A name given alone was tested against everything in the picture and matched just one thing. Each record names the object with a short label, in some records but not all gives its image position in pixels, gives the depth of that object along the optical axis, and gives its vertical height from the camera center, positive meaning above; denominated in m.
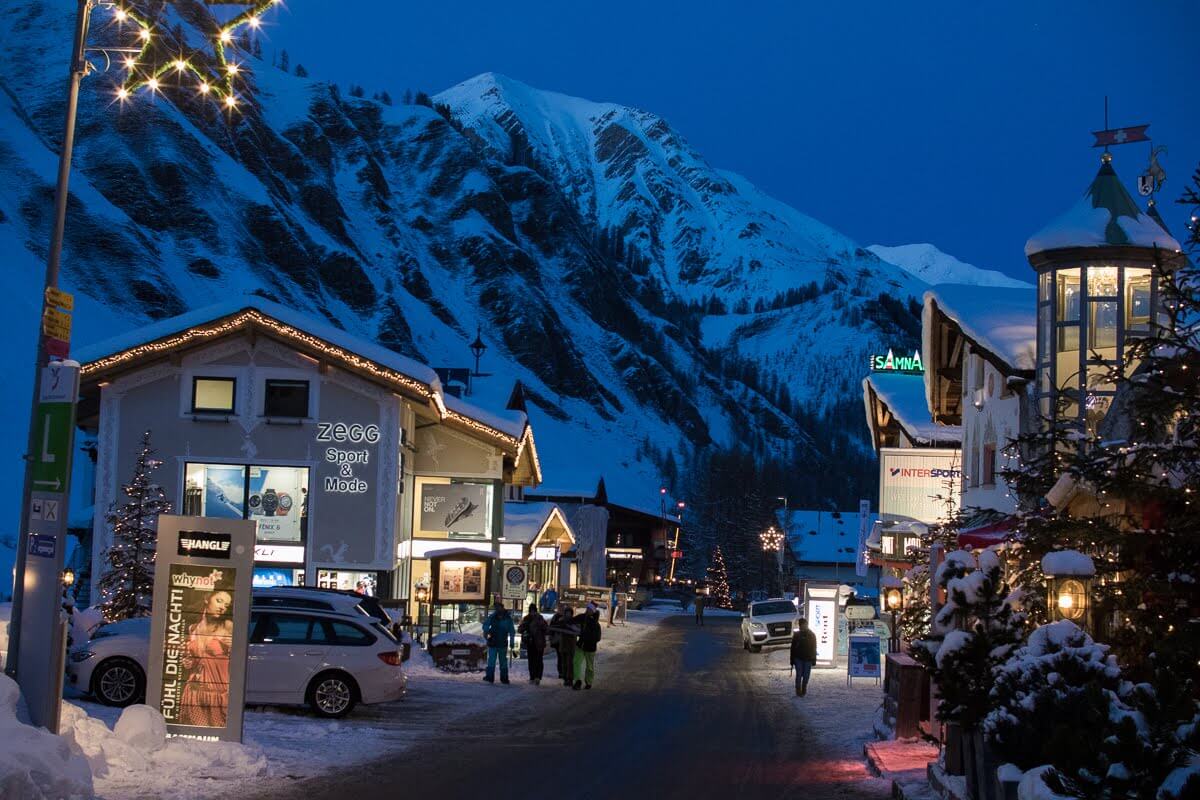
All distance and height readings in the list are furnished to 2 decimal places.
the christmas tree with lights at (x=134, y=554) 30.20 -0.61
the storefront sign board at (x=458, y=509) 43.62 +0.83
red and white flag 30.06 +8.72
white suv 48.03 -2.49
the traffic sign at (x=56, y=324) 14.27 +1.92
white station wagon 21.20 -1.84
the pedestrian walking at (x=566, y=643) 30.66 -2.14
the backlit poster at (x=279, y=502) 38.91 +0.76
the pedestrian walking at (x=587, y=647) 29.59 -2.10
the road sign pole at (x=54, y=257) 14.23 +2.67
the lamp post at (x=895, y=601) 29.98 -0.96
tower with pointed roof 28.55 +5.46
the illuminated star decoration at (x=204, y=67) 13.67 +4.53
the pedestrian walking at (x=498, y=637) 29.23 -1.94
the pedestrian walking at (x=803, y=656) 29.77 -2.12
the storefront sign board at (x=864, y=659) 32.25 -2.32
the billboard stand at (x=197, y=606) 16.62 -0.89
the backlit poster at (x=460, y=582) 41.56 -1.25
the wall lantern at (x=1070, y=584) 14.70 -0.25
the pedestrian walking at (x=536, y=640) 30.70 -2.08
